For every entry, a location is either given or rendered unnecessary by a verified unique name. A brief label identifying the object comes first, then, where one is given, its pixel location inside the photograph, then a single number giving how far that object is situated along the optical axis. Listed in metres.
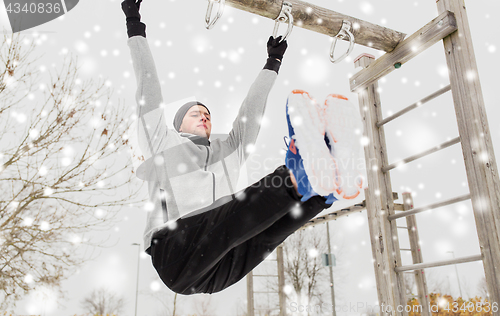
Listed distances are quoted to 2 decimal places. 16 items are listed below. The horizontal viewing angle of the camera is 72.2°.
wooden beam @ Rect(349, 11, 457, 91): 1.91
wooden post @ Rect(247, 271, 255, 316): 7.17
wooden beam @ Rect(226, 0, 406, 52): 1.79
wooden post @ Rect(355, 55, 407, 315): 2.28
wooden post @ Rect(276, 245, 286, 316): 7.30
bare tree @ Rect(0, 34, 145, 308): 3.11
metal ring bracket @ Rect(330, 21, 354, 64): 1.93
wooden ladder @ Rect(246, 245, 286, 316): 7.21
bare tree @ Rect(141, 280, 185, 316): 12.35
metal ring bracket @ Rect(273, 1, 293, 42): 1.80
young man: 1.13
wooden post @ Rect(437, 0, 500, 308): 1.67
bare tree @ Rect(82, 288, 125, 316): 17.17
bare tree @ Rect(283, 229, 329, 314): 12.64
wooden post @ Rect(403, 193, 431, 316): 4.91
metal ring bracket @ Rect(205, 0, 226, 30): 1.57
